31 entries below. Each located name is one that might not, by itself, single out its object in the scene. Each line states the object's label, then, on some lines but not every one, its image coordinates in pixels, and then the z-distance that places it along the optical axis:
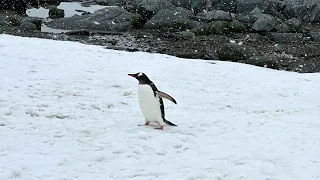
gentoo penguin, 7.95
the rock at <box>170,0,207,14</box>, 30.59
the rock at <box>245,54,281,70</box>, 16.73
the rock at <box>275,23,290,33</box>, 25.06
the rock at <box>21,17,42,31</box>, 25.10
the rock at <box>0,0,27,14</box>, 30.55
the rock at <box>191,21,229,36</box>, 24.22
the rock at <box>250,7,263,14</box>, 28.24
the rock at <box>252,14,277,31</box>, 25.27
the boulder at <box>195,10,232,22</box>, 27.72
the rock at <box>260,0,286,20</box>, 28.97
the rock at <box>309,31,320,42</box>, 23.52
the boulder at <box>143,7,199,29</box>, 25.70
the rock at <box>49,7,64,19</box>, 28.91
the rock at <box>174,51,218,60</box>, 17.95
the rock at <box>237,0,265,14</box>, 29.25
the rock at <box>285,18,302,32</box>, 25.38
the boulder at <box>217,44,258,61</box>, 18.52
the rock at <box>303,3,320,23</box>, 28.81
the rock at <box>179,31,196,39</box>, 23.31
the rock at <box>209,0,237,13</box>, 30.03
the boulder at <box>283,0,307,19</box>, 29.41
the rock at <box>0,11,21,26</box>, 25.41
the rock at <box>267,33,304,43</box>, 23.31
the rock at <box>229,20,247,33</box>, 25.05
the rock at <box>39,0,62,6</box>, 34.78
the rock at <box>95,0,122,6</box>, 35.09
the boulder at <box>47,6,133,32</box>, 25.20
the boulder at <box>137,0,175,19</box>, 28.47
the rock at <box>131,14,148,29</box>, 26.22
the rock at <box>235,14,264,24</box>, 27.05
